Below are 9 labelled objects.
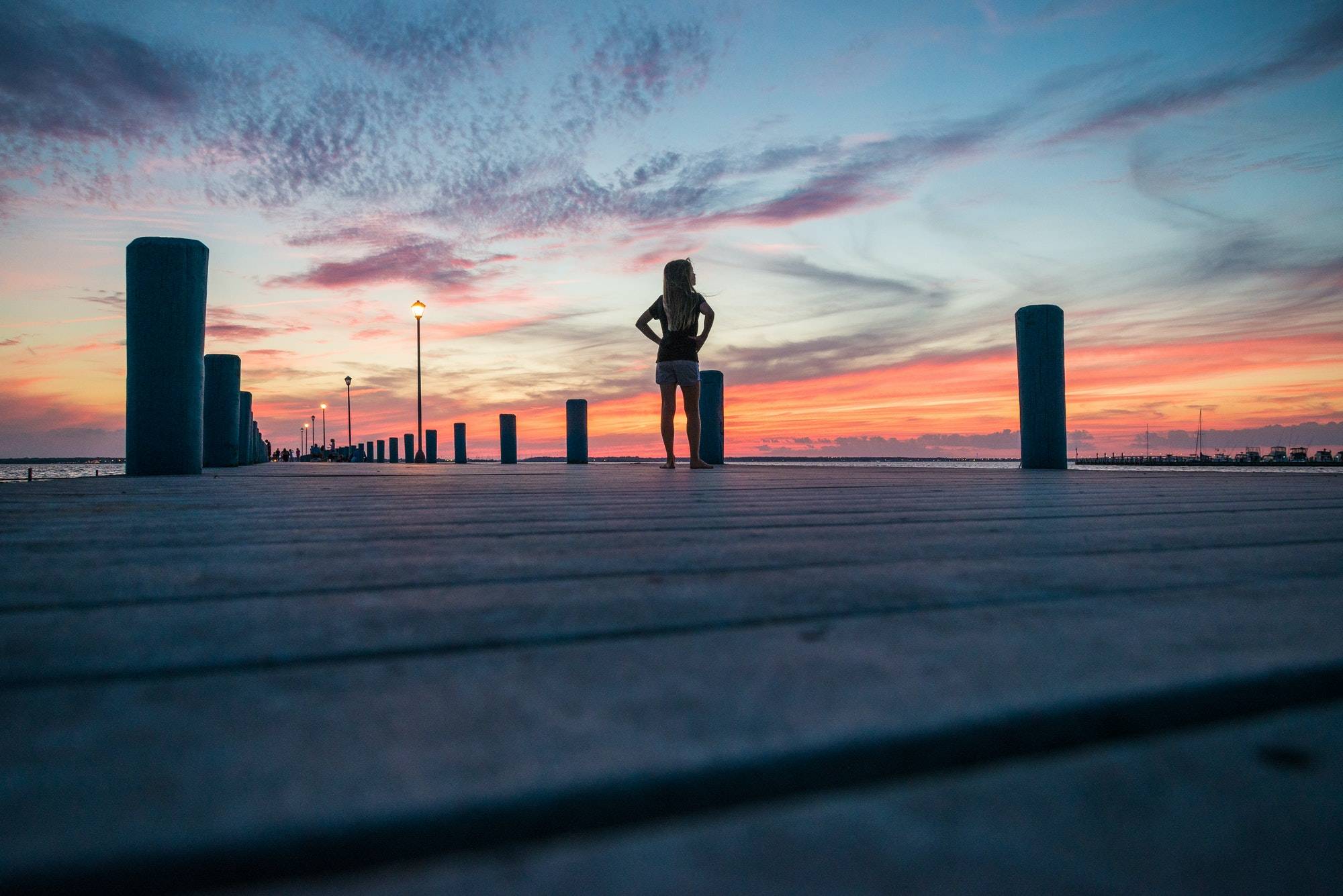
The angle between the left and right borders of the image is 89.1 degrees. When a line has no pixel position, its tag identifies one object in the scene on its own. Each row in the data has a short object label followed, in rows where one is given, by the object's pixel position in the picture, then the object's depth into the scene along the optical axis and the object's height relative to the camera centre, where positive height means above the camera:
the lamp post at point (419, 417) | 19.48 +1.30
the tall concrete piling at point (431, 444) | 37.66 +0.99
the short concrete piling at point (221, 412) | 12.16 +0.91
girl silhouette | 6.95 +1.30
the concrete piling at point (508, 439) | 22.86 +0.76
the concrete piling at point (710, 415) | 13.15 +0.87
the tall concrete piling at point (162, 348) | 6.48 +1.10
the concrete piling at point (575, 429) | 18.47 +0.85
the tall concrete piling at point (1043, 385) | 8.06 +0.86
